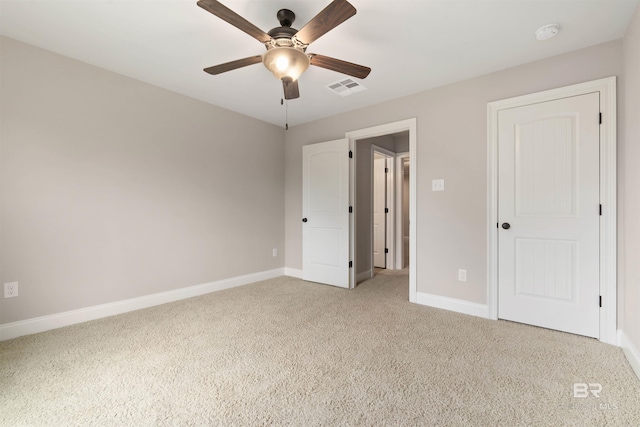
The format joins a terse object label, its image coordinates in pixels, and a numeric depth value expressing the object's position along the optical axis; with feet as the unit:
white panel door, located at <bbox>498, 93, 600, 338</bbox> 7.36
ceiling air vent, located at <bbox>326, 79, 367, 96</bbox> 9.57
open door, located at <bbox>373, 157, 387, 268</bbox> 16.58
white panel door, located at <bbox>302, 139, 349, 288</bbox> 12.32
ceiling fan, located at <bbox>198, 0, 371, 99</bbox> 4.84
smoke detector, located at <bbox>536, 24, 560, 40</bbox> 6.60
